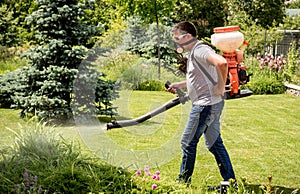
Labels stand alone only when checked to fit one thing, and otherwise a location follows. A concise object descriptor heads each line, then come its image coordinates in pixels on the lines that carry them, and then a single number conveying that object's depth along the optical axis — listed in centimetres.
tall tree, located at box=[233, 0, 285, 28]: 2352
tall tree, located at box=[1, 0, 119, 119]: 777
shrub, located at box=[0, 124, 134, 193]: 390
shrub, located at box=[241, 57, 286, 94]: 1205
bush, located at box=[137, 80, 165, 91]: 1048
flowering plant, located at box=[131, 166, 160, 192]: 388
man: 406
